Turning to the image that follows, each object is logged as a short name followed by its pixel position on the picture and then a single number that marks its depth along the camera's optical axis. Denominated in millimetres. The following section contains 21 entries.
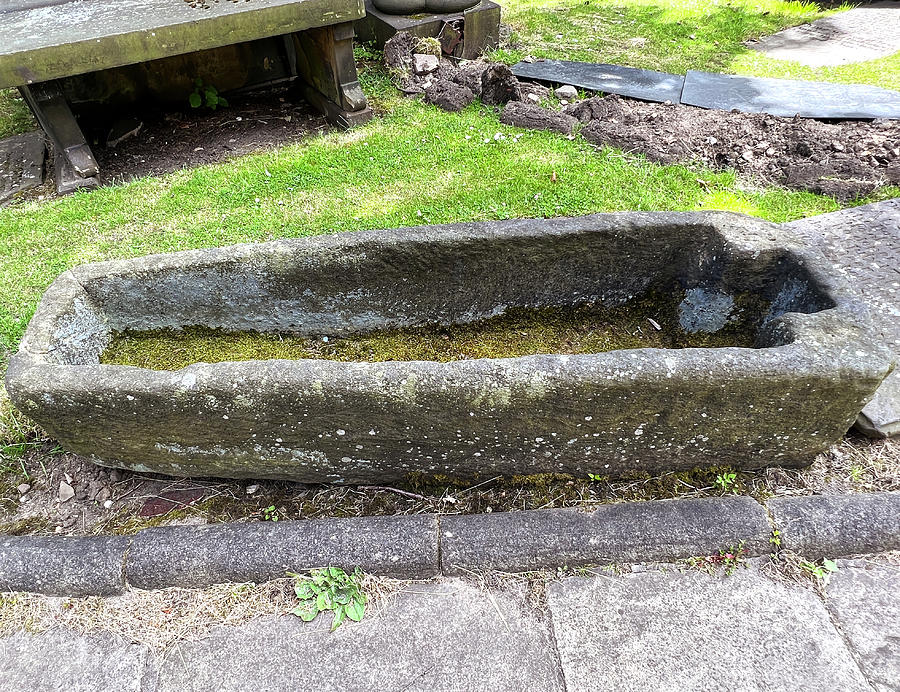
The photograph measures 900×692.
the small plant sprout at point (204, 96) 5305
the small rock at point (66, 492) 2312
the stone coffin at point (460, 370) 1804
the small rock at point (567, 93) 5129
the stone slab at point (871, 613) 1756
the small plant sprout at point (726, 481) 2172
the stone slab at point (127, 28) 3668
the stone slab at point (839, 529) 2004
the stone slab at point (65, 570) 1990
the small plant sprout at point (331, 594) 1938
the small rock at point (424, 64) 5562
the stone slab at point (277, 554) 1991
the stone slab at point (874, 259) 2324
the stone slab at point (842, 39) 5891
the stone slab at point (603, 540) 2006
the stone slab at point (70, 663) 1831
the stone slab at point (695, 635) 1759
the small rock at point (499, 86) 4918
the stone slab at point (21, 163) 4500
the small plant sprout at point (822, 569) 1973
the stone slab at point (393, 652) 1799
